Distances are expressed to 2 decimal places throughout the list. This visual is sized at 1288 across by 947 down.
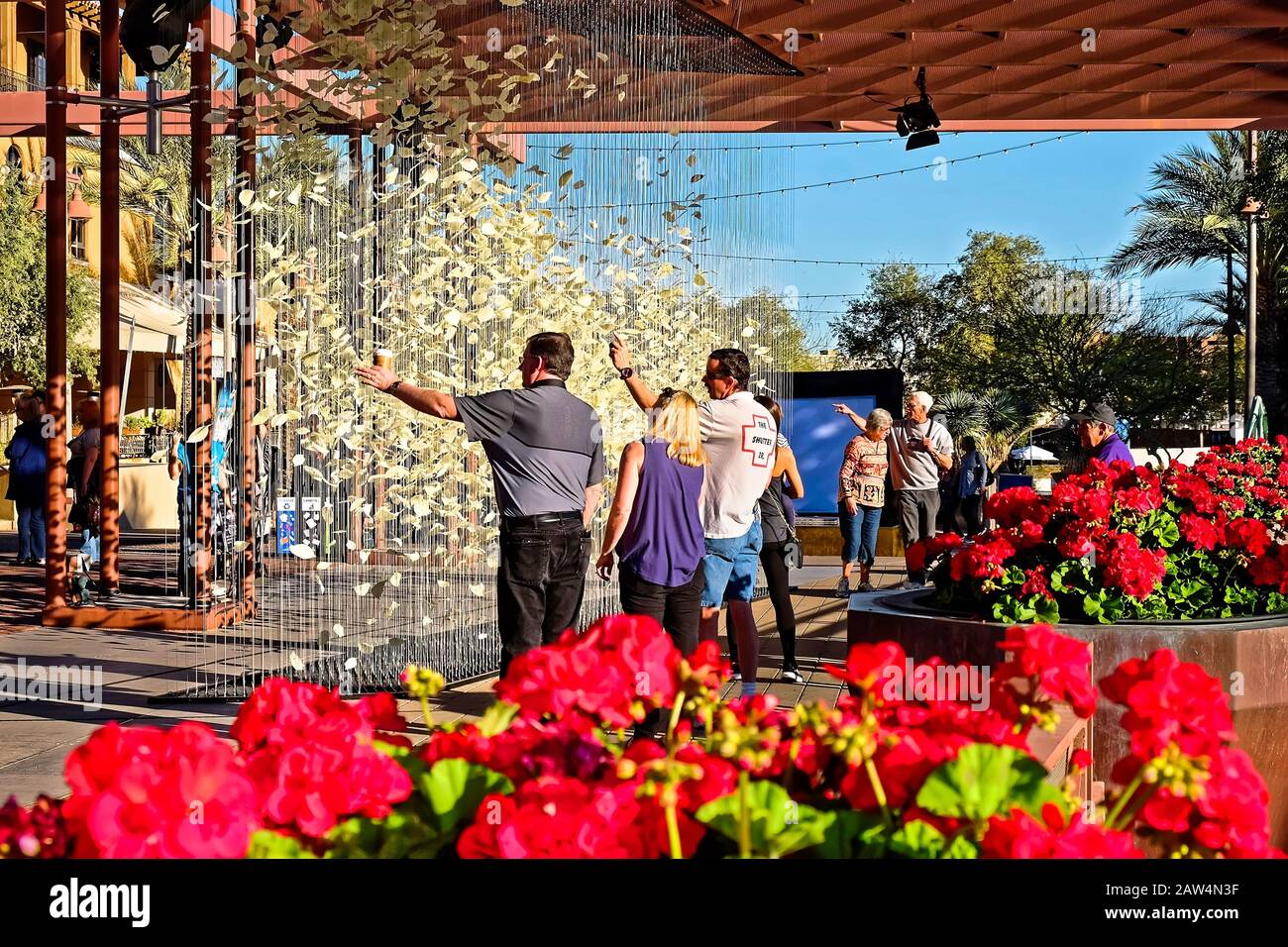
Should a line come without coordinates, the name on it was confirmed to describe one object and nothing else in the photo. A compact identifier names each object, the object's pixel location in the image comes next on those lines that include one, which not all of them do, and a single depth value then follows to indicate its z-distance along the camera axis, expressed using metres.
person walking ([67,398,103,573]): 11.76
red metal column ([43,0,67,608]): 9.09
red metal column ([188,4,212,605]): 6.27
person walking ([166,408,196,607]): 7.83
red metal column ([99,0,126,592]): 9.47
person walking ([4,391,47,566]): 12.52
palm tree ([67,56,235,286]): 27.86
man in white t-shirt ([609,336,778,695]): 5.77
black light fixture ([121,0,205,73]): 8.09
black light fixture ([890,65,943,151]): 11.47
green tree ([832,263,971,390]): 38.50
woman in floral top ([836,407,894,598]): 10.21
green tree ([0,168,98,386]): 26.06
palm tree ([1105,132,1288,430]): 28.38
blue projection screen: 15.79
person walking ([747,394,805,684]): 6.91
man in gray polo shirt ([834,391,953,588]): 10.21
